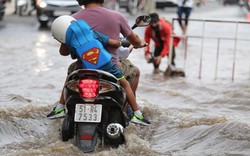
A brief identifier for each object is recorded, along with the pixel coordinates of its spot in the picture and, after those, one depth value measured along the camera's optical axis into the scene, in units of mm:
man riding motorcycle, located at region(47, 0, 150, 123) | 9218
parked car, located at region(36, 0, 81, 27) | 32611
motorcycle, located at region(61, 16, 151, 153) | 8467
